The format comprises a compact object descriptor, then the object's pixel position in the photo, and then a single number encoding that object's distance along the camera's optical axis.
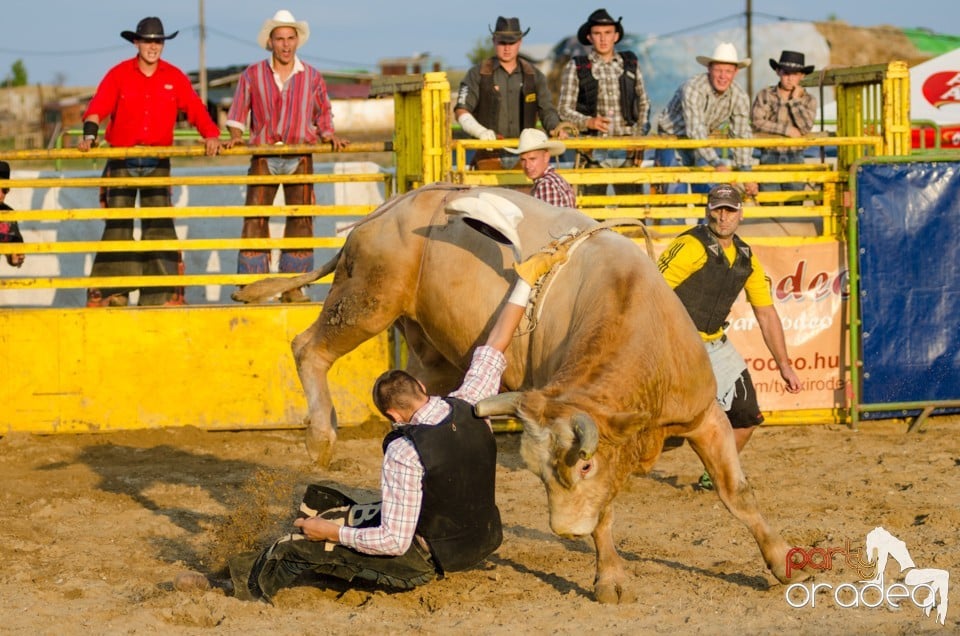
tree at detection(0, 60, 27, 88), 69.84
